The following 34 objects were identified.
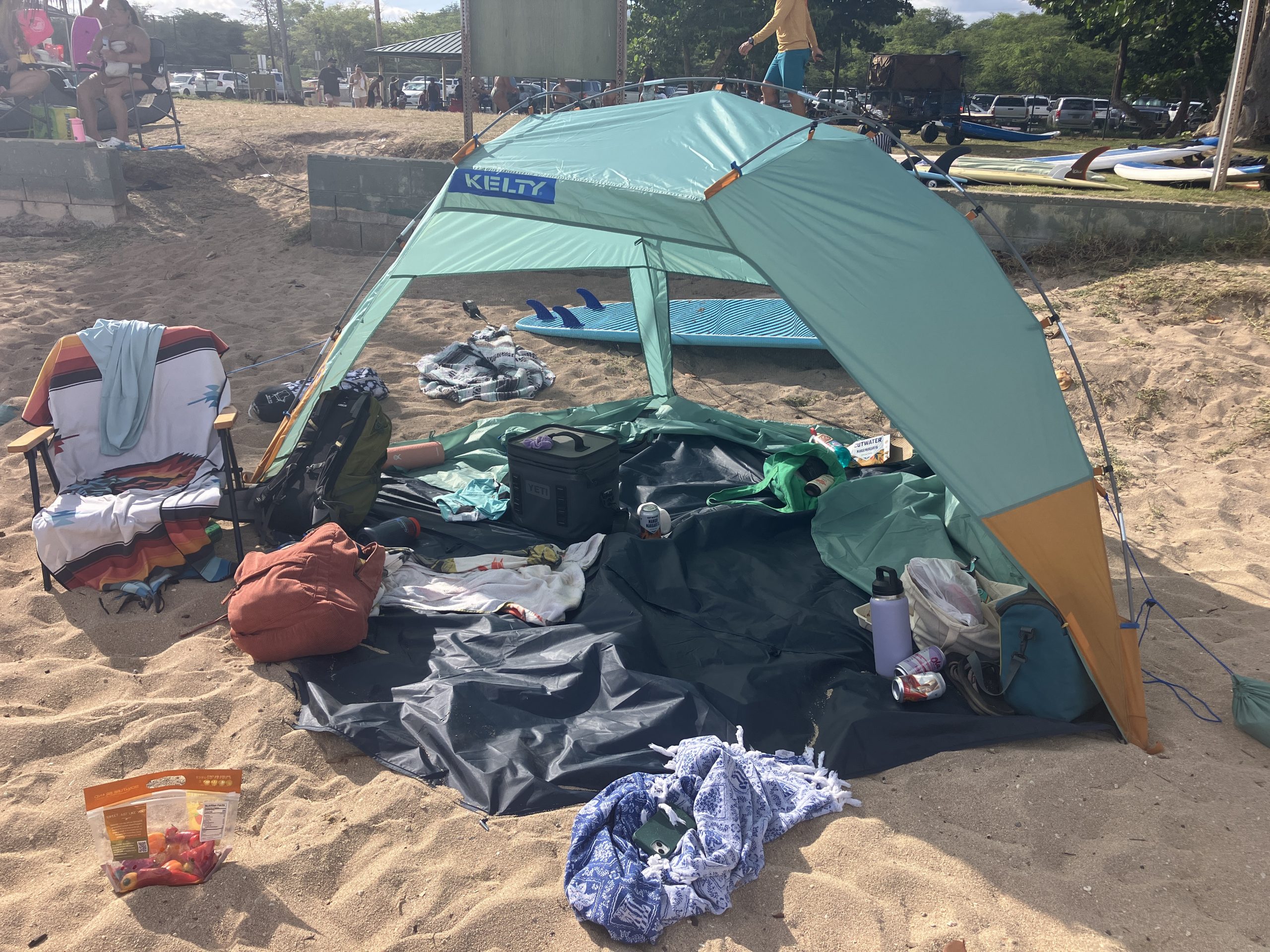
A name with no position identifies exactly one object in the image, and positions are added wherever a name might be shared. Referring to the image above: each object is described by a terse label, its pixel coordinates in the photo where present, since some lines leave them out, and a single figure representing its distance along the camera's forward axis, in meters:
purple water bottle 3.18
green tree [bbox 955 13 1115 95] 34.84
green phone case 2.38
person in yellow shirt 7.46
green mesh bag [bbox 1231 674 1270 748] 2.85
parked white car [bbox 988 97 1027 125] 24.83
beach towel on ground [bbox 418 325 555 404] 6.00
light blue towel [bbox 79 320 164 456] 4.14
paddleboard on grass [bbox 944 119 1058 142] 13.97
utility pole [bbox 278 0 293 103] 27.90
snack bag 2.27
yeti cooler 4.09
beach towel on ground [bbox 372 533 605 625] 3.61
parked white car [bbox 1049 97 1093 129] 24.25
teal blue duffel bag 2.90
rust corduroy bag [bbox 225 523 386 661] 3.16
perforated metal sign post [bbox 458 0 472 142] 7.60
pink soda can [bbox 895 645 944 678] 3.06
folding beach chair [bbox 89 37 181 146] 10.42
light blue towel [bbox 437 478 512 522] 4.43
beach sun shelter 2.99
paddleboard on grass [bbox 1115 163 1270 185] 7.64
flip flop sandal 2.99
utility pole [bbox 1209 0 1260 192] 6.71
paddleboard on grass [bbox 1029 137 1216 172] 8.90
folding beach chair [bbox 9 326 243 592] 3.66
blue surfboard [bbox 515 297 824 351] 6.52
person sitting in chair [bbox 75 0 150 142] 9.94
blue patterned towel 2.20
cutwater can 4.19
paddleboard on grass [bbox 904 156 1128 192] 8.20
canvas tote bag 3.15
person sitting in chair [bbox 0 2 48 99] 10.30
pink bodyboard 11.46
